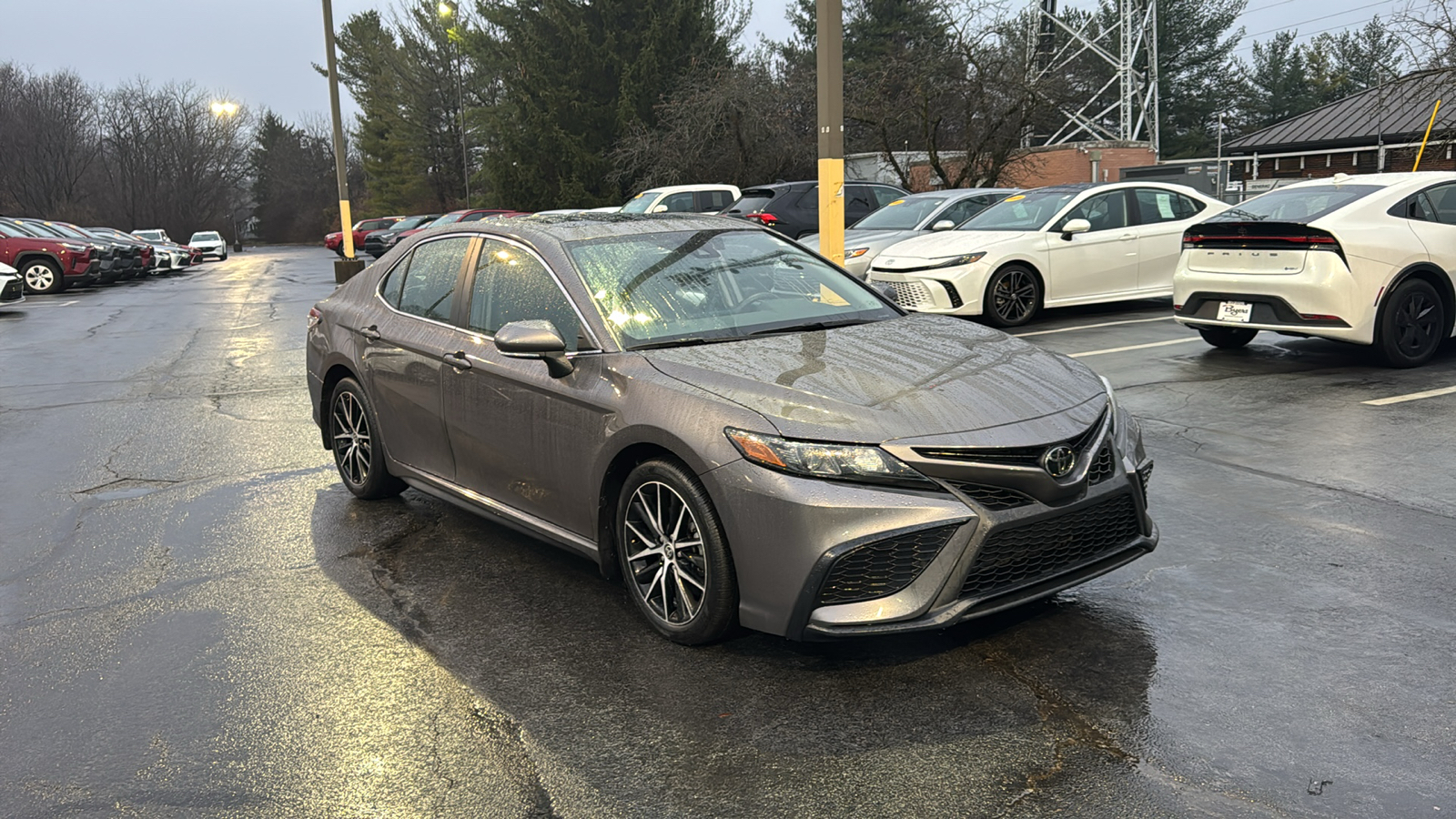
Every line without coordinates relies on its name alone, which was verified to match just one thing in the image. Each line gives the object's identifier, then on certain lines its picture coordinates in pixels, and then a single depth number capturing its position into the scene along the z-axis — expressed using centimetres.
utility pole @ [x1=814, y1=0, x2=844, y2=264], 901
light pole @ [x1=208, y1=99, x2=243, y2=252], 4441
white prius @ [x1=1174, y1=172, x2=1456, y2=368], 870
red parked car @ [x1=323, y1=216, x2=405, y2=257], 4809
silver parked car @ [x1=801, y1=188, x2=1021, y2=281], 1397
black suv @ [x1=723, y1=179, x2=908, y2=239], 1722
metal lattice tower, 3966
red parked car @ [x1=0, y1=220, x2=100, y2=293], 2598
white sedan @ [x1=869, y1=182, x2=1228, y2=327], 1205
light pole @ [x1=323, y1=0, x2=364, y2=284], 2524
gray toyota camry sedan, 363
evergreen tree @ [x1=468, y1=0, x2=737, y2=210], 4091
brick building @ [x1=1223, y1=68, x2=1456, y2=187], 3662
